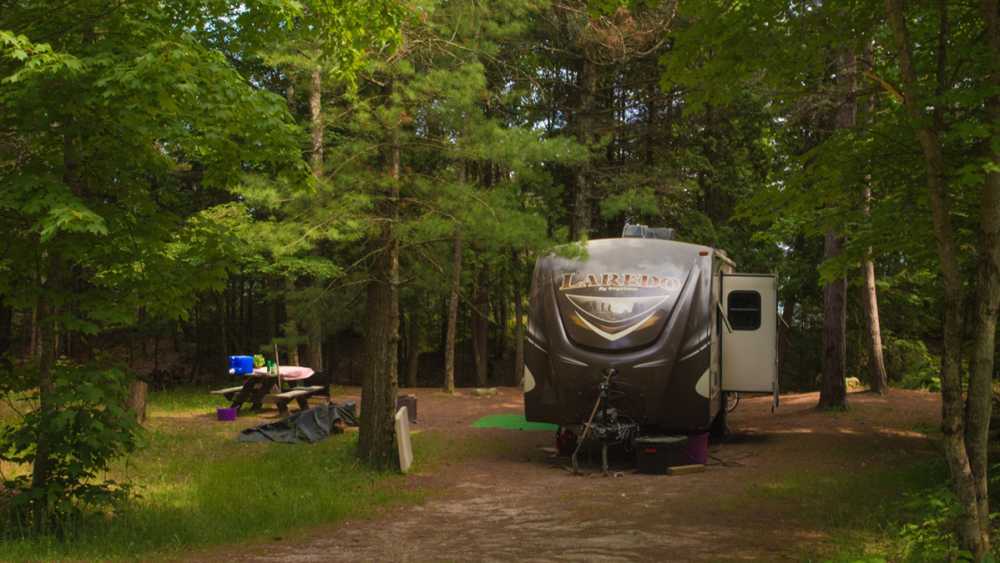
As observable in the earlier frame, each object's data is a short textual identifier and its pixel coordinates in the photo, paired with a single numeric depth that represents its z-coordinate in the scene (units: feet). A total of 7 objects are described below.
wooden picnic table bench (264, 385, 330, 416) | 55.57
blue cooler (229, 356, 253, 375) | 64.49
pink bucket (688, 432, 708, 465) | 39.45
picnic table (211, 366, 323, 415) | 56.29
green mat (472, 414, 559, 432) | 53.21
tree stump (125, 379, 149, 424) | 49.37
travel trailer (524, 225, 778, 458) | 38.58
